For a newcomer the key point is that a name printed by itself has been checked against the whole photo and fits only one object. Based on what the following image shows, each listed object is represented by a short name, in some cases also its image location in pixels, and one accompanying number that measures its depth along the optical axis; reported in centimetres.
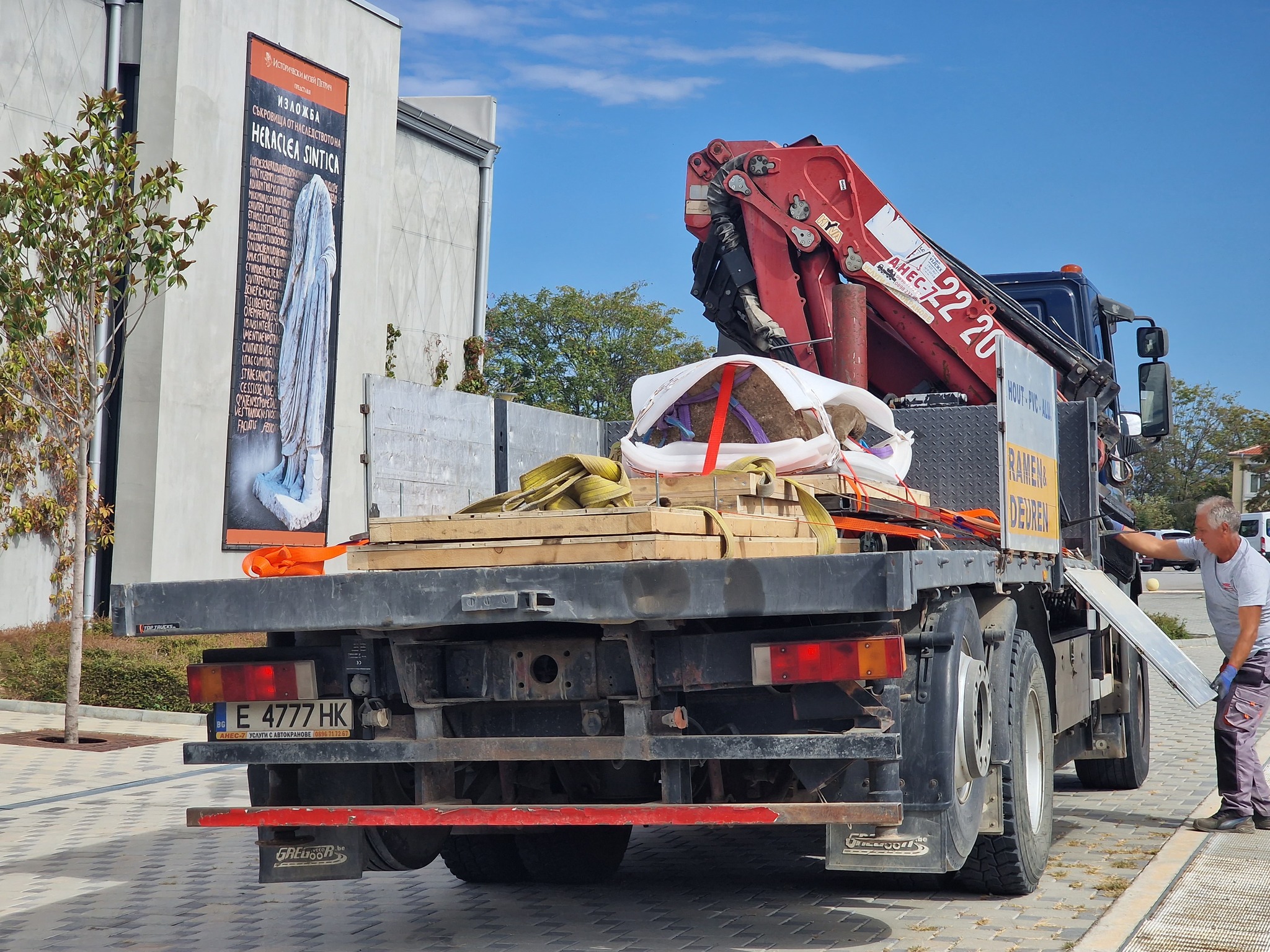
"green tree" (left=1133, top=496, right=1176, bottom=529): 7725
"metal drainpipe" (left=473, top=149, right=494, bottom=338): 2517
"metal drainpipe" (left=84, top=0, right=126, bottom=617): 1706
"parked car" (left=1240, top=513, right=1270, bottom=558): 5300
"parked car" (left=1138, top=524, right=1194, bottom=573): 5284
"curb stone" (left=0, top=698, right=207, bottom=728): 1358
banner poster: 1825
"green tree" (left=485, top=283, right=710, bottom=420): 4906
